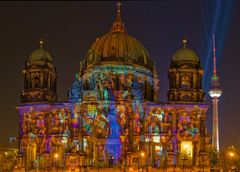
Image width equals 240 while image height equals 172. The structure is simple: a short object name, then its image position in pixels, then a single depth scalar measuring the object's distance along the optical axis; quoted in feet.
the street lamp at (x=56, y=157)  238.62
